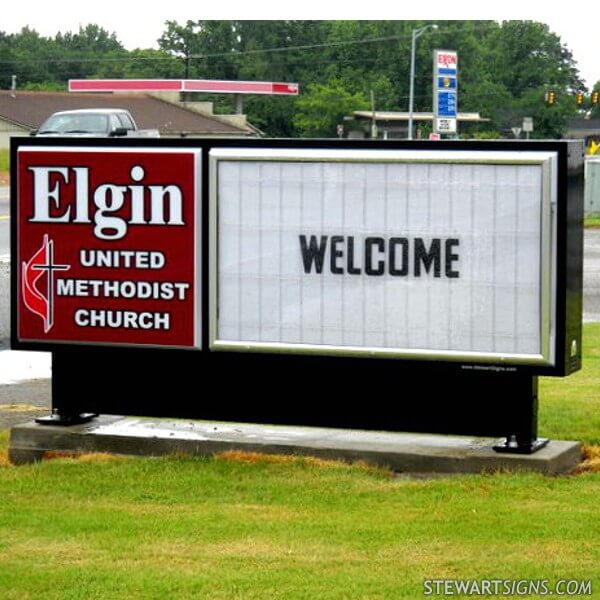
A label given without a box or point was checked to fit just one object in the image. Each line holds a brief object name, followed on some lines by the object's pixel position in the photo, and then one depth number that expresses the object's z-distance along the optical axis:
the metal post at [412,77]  59.82
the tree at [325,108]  82.32
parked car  34.44
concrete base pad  8.65
